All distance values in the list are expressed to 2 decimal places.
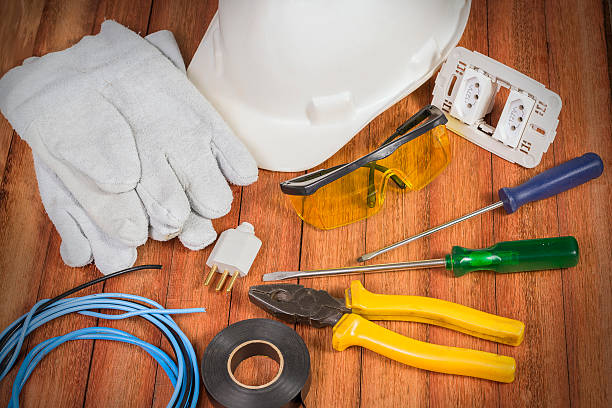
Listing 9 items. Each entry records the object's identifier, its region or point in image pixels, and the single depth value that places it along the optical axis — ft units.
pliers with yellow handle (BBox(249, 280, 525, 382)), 2.43
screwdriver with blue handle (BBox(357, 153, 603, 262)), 2.69
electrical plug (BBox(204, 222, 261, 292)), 2.61
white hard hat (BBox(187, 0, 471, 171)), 2.58
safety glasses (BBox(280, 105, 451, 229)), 2.59
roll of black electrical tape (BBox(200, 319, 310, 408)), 2.34
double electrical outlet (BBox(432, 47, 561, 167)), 2.72
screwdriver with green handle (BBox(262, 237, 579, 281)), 2.56
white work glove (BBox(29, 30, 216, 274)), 2.64
